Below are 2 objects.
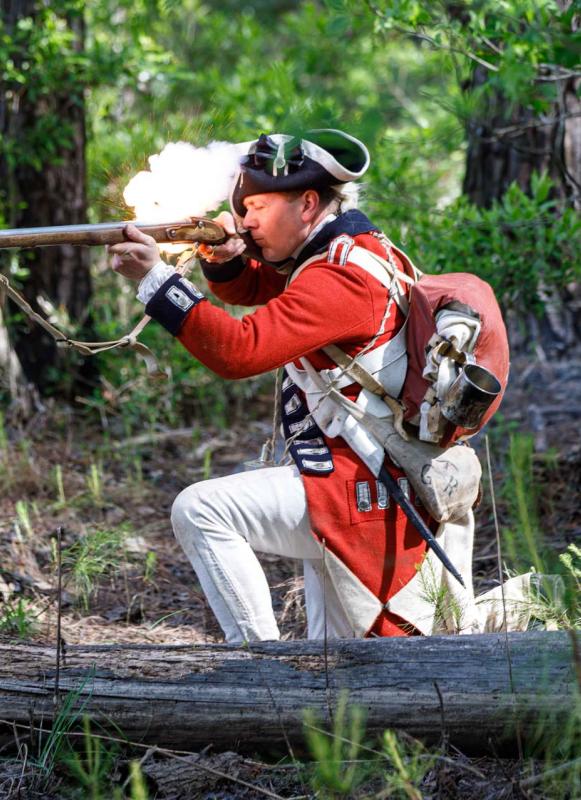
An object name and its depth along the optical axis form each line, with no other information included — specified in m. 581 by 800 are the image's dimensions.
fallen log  6.09
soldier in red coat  7.23
